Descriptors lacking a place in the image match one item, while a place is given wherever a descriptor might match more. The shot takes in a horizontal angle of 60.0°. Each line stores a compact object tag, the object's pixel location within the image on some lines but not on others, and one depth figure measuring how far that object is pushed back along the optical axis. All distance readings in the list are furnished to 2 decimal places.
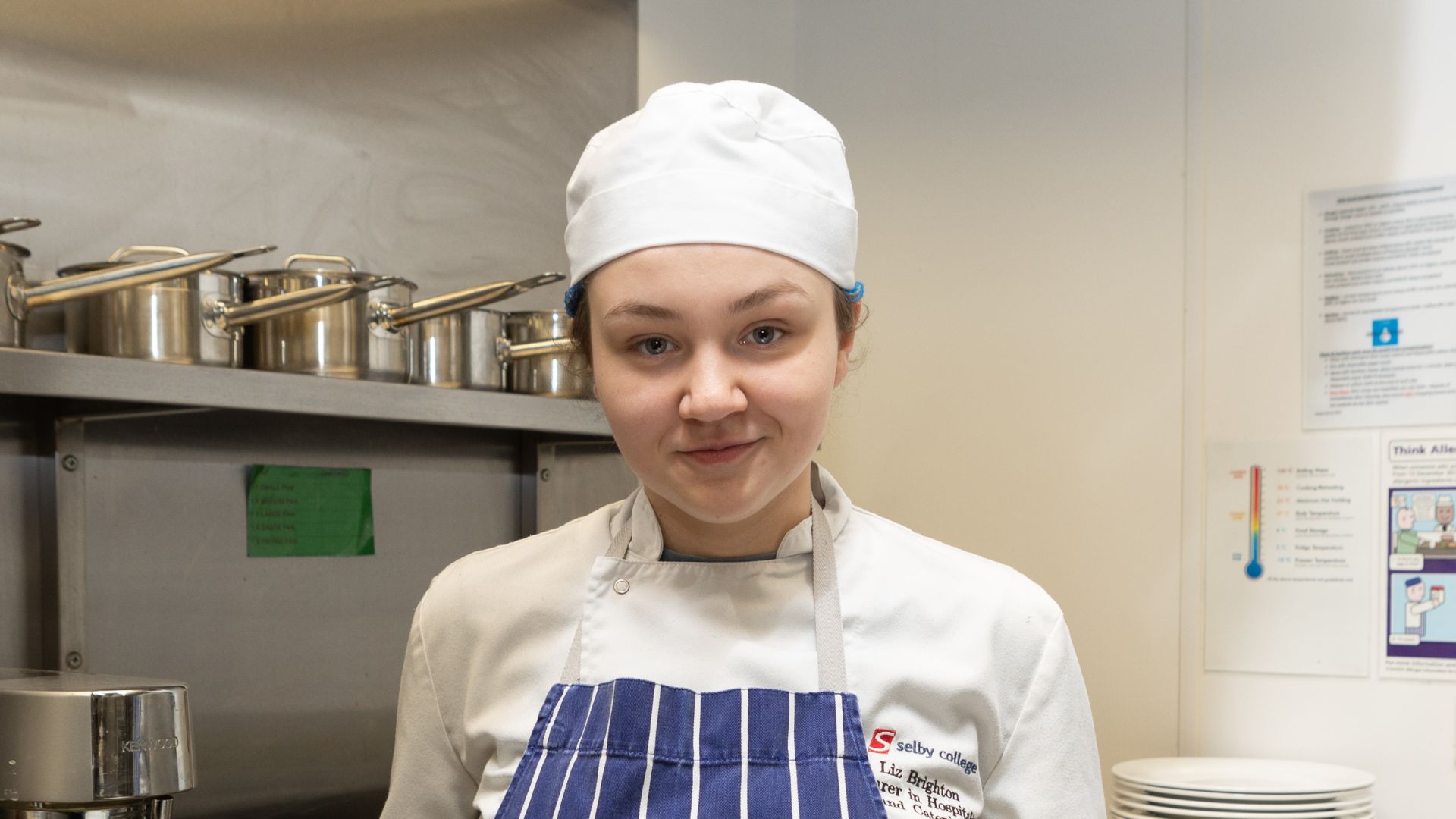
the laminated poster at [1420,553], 1.93
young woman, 1.02
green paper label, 1.75
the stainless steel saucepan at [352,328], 1.51
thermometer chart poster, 2.00
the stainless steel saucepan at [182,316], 1.38
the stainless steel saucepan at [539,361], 1.82
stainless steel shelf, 1.24
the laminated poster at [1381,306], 1.96
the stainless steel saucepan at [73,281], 1.26
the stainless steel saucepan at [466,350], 1.73
